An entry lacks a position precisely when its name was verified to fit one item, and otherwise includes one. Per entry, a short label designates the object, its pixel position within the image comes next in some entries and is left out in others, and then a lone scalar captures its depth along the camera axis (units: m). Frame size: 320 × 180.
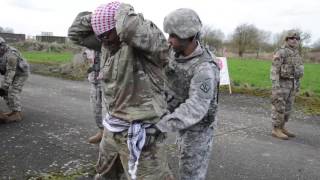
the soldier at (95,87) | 6.06
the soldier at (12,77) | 7.36
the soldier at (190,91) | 2.92
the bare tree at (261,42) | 53.84
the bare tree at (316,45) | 46.64
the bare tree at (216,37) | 48.94
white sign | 12.25
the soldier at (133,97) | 3.08
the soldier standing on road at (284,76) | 7.37
